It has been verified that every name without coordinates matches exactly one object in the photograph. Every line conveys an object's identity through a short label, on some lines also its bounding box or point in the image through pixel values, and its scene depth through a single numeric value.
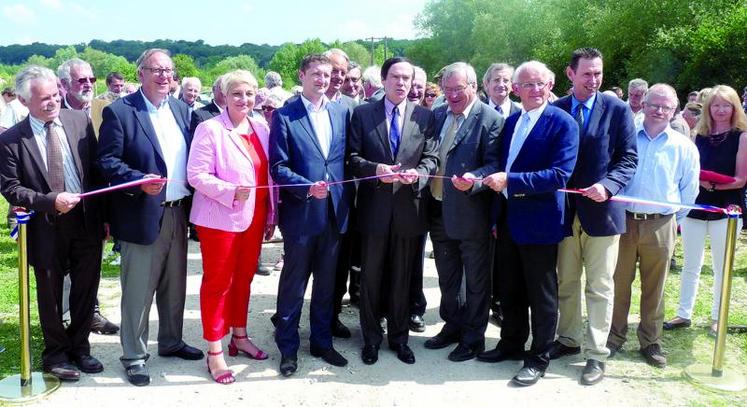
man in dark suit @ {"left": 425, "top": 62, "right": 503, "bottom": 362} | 4.72
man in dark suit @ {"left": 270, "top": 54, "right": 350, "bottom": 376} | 4.56
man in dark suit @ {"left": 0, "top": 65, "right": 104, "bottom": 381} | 4.21
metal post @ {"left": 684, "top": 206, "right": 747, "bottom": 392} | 4.68
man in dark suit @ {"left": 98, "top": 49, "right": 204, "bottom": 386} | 4.33
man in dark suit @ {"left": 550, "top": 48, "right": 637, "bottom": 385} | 4.53
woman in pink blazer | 4.41
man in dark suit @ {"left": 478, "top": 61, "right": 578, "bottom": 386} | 4.35
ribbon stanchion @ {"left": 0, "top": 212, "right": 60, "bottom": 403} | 4.21
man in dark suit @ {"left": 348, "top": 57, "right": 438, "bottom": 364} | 4.69
